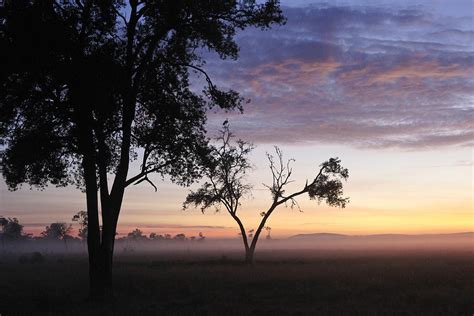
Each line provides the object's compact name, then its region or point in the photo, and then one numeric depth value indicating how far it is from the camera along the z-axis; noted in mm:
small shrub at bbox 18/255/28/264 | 67500
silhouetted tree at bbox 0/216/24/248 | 190450
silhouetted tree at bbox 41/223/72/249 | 197250
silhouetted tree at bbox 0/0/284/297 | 18953
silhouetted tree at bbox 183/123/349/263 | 45625
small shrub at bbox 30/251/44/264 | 66938
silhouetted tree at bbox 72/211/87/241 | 121500
